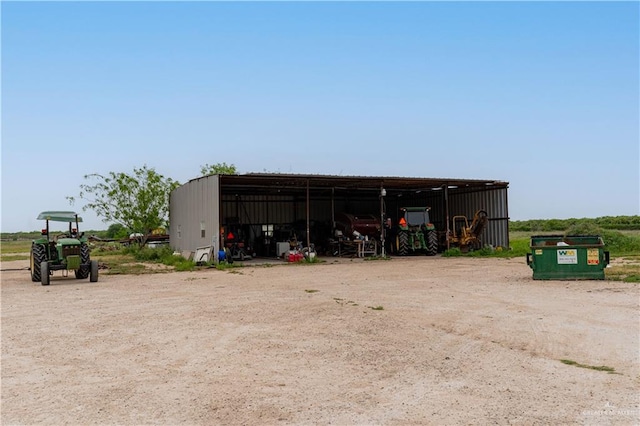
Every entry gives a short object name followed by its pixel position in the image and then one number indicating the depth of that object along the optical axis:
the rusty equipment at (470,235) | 29.69
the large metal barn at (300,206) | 25.89
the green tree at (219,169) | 49.28
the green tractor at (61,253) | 16.84
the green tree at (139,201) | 37.12
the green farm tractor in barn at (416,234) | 28.72
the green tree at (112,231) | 57.99
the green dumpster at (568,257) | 15.04
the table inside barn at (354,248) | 27.91
